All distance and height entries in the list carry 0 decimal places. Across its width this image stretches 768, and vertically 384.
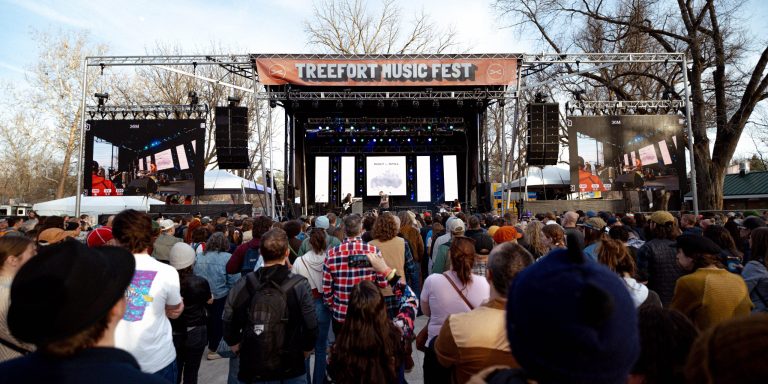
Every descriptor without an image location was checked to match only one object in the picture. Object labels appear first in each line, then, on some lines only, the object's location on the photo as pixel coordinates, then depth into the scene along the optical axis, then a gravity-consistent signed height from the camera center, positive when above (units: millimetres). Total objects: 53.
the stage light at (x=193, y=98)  14025 +3665
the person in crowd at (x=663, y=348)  1361 -503
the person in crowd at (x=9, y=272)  2148 -392
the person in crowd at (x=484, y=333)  1787 -579
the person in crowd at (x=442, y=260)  4538 -652
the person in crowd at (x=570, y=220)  5770 -275
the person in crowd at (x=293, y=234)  5152 -397
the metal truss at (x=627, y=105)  15062 +3562
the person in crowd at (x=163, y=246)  4609 -482
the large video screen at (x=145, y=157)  14812 +1692
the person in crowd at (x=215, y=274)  4820 -841
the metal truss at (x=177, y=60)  12240 +4348
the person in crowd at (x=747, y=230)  5398 -416
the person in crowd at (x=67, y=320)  1076 -308
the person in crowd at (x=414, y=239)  6203 -557
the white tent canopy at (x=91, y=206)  22125 -90
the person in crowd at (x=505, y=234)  4484 -364
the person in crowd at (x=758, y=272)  2785 -519
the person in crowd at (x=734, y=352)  797 -308
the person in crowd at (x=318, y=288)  3875 -810
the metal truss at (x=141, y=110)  14680 +3425
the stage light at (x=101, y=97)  13914 +3689
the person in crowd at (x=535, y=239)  4594 -436
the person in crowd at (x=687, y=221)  6801 -358
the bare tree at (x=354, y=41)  23406 +9248
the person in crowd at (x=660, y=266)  3908 -636
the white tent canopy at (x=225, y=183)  19953 +980
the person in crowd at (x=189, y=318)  3230 -914
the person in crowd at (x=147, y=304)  2344 -599
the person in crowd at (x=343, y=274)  3320 -582
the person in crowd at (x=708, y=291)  2439 -553
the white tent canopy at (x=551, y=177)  21364 +1245
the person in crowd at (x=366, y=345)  2264 -800
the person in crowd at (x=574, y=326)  845 -263
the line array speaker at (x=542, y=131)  13242 +2261
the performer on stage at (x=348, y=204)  17516 -79
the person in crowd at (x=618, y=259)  2930 -420
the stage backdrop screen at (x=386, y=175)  20094 +1318
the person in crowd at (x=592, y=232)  4398 -340
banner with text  12578 +4005
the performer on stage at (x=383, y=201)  18341 +45
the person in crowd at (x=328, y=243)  4737 -490
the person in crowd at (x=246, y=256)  4738 -619
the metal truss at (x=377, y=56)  12523 +4453
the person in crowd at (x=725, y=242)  3779 -416
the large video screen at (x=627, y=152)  15039 +1779
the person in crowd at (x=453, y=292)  2688 -604
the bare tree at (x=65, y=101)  24938 +6242
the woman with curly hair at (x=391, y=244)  4359 -450
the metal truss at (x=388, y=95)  13273 +3555
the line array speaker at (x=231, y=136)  13578 +2233
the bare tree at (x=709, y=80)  15227 +4796
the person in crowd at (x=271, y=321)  2566 -759
